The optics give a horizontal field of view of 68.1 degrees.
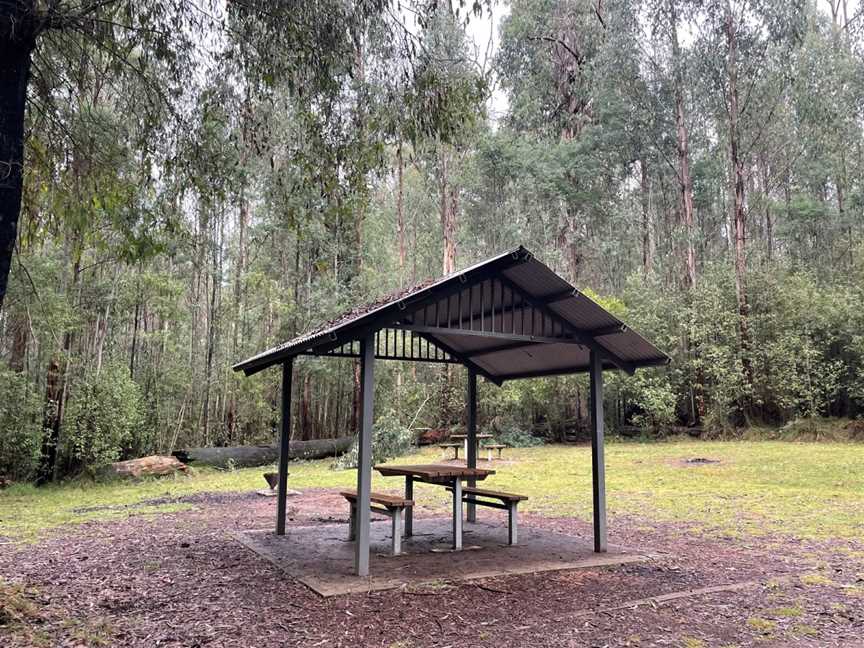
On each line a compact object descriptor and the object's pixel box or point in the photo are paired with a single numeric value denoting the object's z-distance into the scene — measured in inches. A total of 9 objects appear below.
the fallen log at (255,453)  557.9
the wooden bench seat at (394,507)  224.8
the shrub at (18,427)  421.1
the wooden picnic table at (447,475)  237.3
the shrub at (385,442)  582.9
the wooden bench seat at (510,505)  250.2
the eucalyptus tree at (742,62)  772.6
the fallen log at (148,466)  484.4
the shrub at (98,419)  450.9
